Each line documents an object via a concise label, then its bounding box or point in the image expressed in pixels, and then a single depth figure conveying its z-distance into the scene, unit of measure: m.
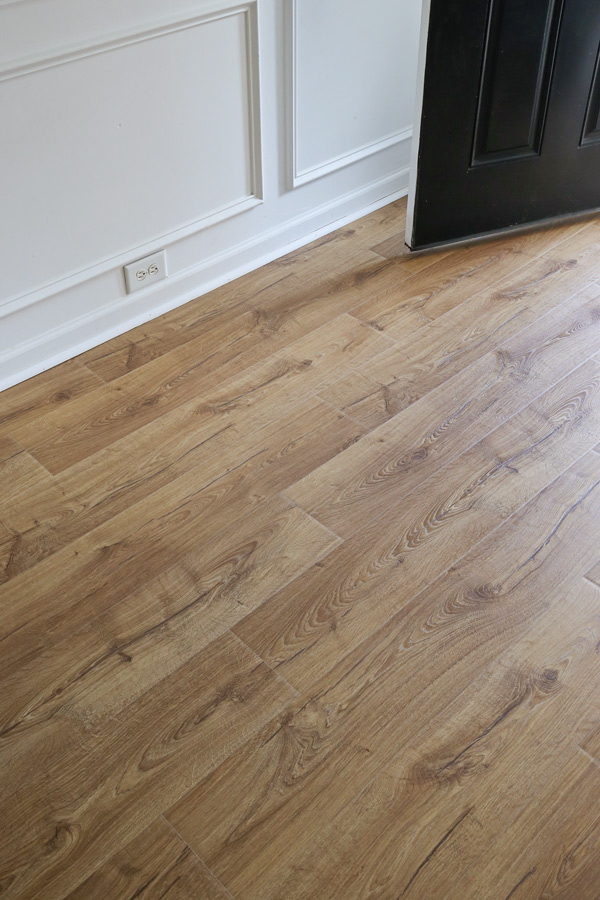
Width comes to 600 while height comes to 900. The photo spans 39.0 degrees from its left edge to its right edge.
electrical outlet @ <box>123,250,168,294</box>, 2.37
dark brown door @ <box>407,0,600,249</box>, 2.39
